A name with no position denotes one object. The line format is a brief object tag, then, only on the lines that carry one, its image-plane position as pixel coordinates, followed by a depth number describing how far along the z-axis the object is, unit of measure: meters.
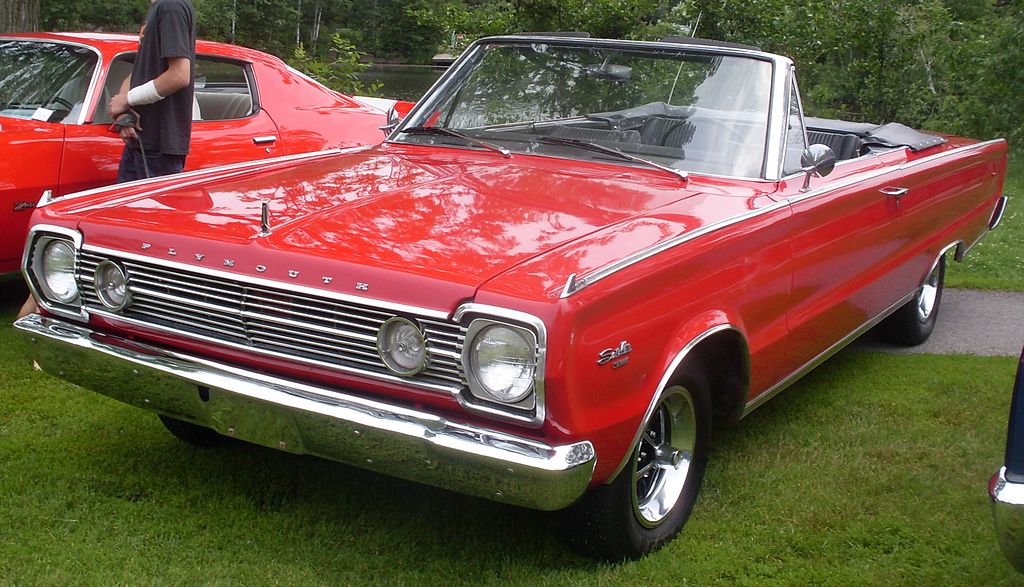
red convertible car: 2.65
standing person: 4.70
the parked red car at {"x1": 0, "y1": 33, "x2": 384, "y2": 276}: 5.13
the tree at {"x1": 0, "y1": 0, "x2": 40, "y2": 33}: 9.03
